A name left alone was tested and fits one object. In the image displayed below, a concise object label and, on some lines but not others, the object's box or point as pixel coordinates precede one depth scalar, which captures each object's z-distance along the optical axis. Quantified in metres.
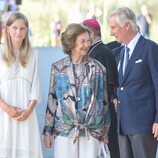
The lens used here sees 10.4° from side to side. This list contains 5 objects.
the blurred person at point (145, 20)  27.60
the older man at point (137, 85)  7.40
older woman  7.08
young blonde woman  7.42
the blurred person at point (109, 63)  8.47
